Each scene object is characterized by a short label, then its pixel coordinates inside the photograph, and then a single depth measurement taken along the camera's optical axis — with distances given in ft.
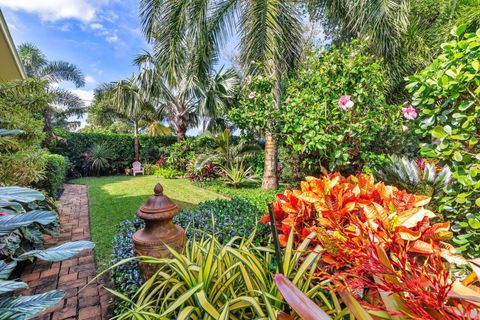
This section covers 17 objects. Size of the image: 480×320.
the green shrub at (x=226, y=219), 8.29
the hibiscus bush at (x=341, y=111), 12.67
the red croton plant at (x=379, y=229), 2.18
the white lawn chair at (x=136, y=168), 38.99
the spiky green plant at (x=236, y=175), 27.27
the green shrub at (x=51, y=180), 17.24
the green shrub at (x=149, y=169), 39.93
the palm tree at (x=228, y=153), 29.89
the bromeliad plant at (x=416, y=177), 7.11
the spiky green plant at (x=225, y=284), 4.13
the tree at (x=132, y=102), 38.42
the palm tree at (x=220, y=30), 18.58
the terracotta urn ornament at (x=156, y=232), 6.03
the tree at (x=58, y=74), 54.13
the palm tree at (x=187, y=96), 34.81
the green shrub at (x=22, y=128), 10.65
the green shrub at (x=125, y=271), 6.54
